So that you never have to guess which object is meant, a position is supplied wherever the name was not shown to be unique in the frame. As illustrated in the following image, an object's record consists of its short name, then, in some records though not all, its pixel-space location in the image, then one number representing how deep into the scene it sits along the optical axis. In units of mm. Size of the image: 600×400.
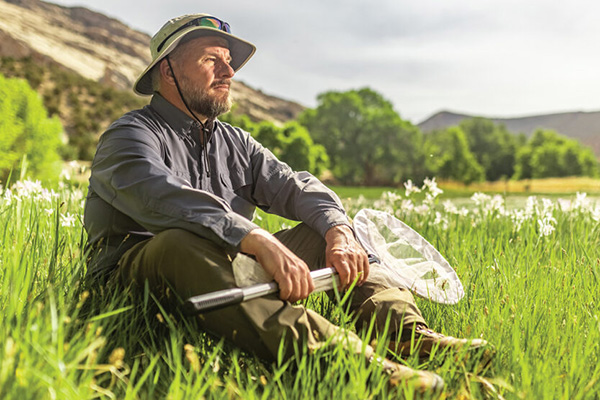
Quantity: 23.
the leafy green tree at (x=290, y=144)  49781
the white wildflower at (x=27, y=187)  4125
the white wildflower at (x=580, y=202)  5172
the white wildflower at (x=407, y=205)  5023
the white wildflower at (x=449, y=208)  5402
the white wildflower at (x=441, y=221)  4766
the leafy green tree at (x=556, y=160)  76188
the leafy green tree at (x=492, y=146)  91938
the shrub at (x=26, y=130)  21344
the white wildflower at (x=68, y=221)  3625
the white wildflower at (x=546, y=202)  4936
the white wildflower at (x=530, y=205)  5116
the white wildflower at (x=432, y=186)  4793
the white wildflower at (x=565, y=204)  5568
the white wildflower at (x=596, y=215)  4894
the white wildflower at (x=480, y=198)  5496
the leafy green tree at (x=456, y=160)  74125
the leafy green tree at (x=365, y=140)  63312
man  2070
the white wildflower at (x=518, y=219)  4910
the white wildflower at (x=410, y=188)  4980
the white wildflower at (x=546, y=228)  4155
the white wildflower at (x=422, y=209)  5004
